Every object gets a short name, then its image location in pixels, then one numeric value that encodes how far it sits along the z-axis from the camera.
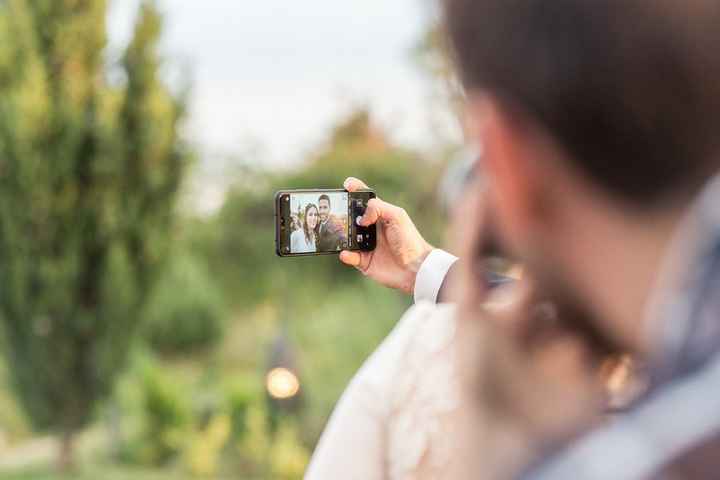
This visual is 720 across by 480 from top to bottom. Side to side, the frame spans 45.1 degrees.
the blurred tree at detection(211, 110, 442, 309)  9.74
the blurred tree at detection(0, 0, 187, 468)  6.12
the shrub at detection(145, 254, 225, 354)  9.68
